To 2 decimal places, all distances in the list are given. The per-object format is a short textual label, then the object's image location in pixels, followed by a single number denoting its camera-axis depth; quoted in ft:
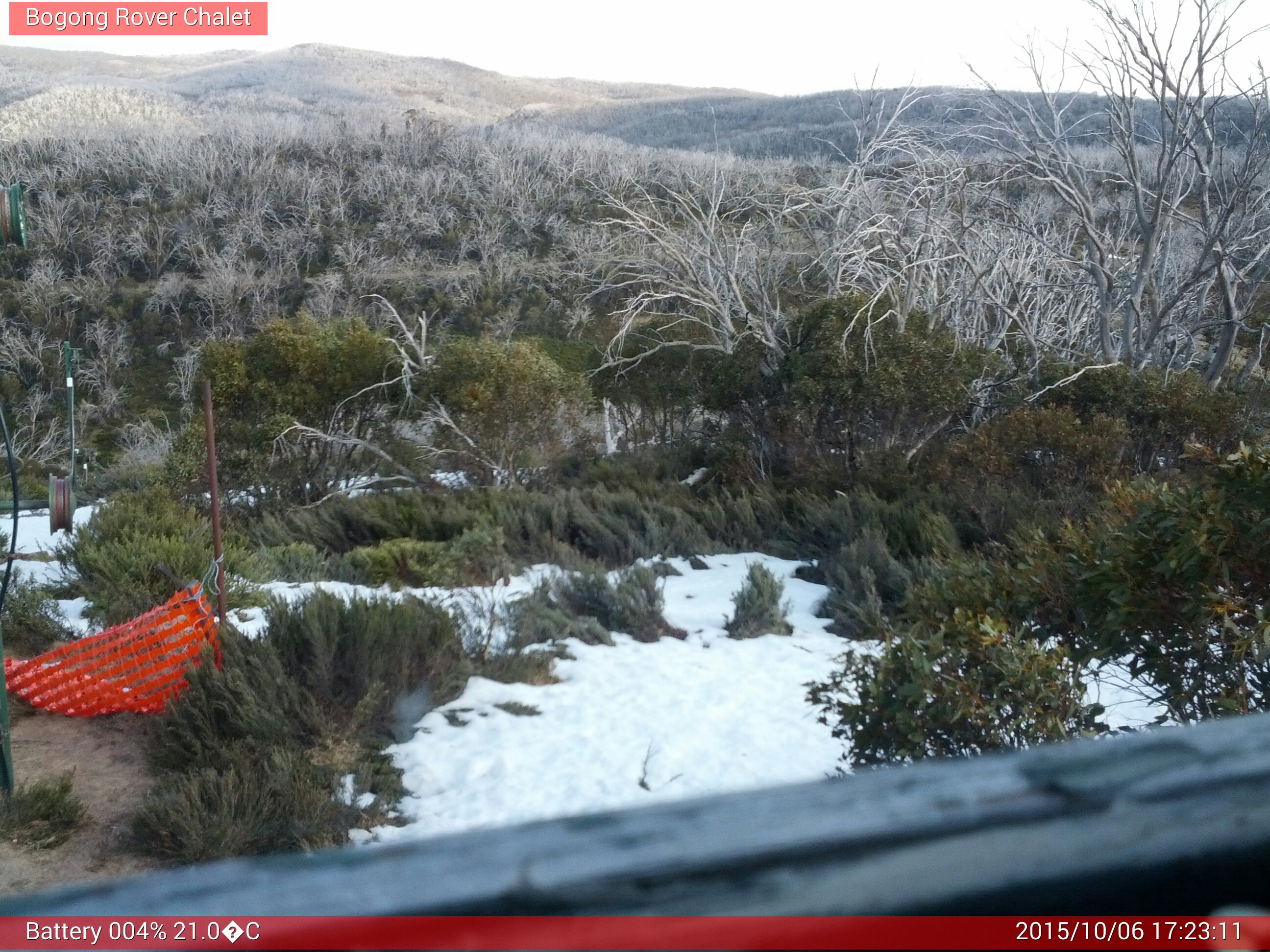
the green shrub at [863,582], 22.56
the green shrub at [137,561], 23.35
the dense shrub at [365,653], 16.97
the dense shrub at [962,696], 9.96
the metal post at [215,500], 18.34
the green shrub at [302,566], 27.68
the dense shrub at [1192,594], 10.28
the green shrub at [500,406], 38.78
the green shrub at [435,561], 26.50
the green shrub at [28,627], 22.02
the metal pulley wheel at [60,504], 16.58
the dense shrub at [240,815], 12.76
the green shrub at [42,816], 13.34
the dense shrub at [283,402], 39.83
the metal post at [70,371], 29.17
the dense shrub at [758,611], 22.33
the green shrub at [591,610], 21.67
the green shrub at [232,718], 15.26
